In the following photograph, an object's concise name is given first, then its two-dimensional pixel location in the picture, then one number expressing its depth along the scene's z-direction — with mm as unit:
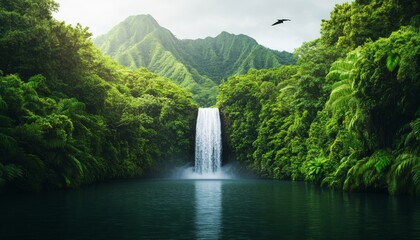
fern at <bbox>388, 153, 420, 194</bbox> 20523
